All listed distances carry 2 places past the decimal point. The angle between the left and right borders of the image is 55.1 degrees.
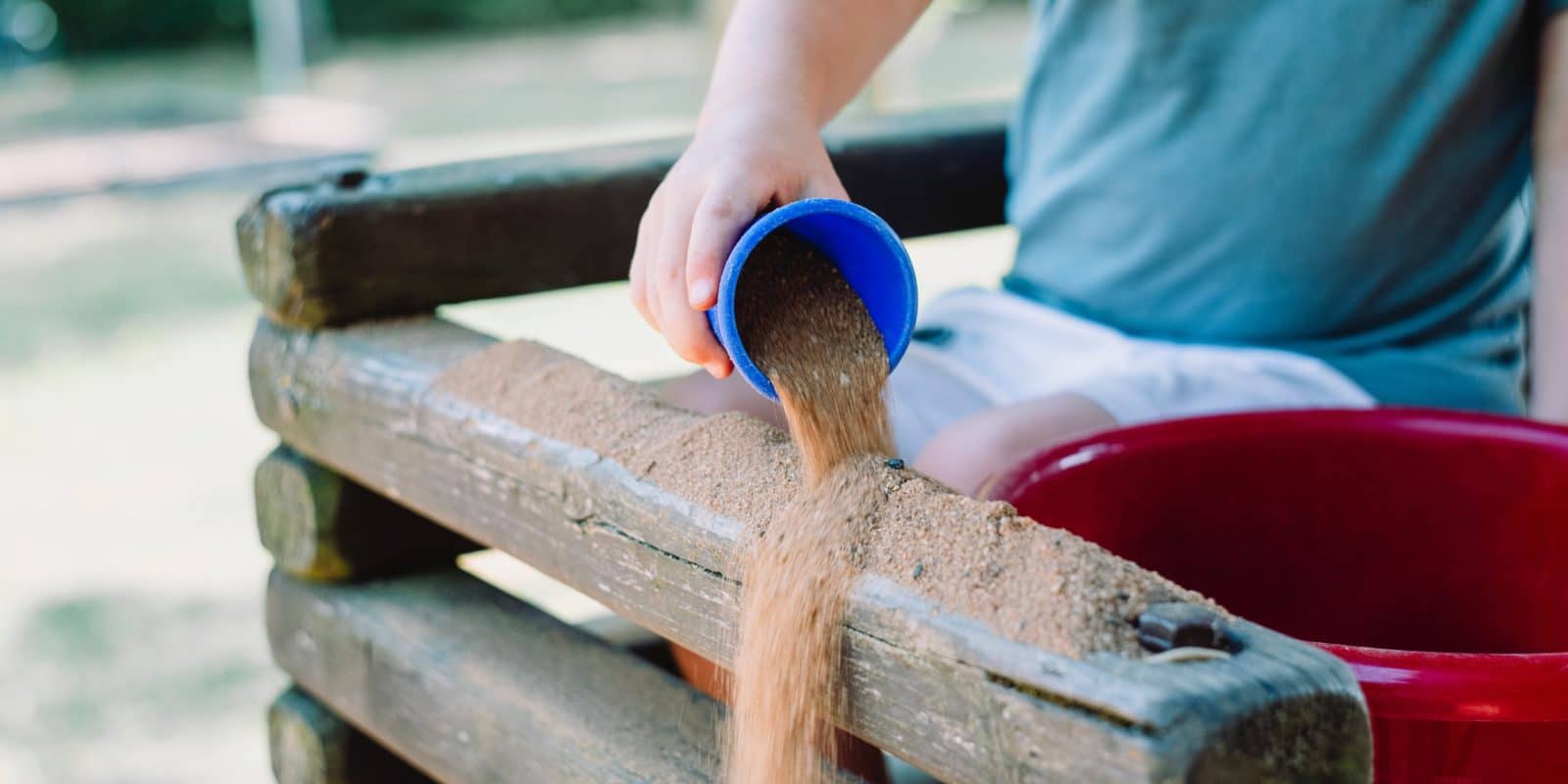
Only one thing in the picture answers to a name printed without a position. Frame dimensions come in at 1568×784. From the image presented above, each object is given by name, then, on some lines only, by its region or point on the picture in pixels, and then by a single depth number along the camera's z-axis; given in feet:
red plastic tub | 4.11
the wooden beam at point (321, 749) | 5.82
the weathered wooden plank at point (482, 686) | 4.34
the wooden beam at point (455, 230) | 5.44
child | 4.93
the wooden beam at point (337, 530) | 5.67
